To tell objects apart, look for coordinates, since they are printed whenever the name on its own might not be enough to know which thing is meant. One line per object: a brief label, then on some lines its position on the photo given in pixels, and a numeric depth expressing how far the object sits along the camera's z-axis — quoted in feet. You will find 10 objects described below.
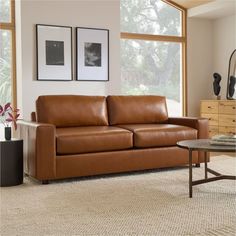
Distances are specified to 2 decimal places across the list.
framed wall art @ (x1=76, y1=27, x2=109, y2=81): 18.78
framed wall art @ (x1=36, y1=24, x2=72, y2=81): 17.85
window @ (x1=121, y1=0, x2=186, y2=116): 21.74
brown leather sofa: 11.84
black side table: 11.55
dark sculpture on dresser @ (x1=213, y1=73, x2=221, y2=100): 22.39
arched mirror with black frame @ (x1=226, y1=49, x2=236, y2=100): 21.67
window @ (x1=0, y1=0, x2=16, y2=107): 18.40
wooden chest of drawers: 20.11
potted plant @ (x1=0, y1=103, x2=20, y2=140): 11.87
